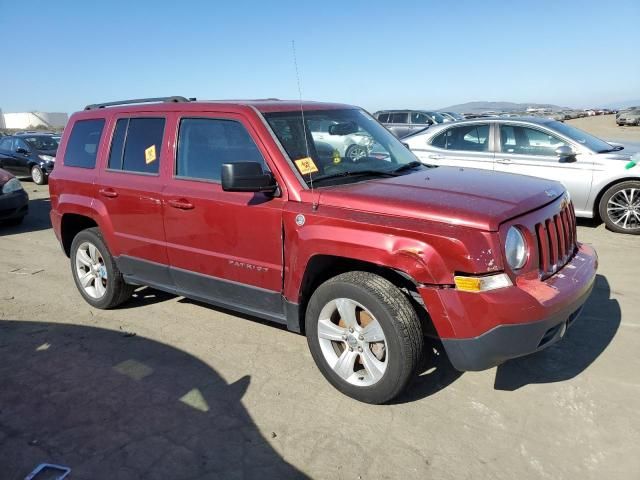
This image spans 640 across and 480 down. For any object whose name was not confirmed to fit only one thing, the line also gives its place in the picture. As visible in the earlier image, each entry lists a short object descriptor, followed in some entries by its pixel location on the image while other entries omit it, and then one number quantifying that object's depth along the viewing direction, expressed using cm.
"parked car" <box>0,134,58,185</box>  1487
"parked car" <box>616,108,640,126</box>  3788
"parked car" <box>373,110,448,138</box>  1873
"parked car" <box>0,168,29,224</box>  910
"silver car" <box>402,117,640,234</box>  729
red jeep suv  284
